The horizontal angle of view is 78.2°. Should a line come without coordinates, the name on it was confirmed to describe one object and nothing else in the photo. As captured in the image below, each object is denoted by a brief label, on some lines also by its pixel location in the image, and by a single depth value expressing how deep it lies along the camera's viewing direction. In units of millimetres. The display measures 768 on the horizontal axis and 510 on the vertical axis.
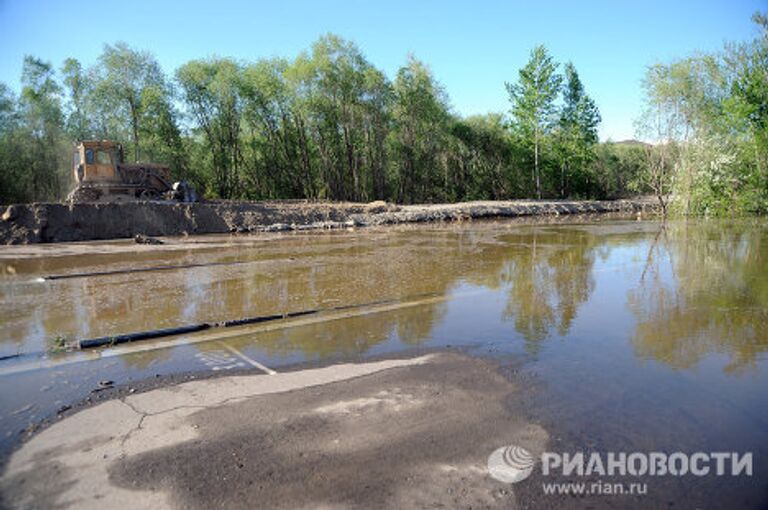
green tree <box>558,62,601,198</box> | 45688
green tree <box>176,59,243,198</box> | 37125
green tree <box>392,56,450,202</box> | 42312
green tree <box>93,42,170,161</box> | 33938
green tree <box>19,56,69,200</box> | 35219
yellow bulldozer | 24031
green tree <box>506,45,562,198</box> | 42938
